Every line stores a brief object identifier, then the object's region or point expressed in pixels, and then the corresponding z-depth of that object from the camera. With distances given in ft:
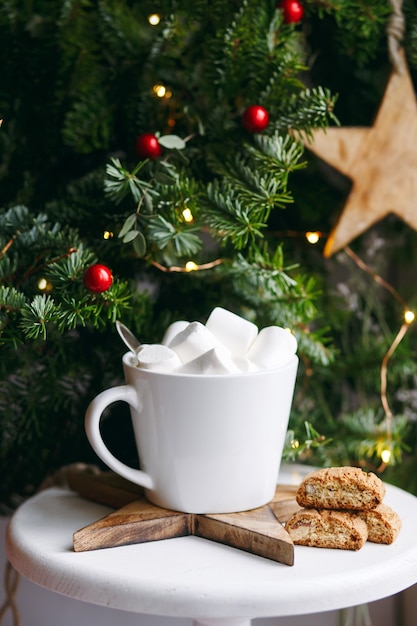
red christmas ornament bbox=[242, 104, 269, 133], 2.38
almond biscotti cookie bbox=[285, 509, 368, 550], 1.99
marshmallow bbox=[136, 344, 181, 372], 2.09
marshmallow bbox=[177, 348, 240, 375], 2.04
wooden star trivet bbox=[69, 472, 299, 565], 1.94
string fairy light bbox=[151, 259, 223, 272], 2.52
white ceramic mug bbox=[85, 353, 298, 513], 2.04
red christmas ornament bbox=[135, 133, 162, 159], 2.39
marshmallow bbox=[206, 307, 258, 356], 2.19
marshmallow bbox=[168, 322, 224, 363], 2.12
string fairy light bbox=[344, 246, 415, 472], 2.79
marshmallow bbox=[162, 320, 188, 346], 2.26
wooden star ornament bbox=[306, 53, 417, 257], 2.81
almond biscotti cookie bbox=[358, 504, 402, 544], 2.03
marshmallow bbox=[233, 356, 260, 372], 2.11
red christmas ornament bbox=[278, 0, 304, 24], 2.46
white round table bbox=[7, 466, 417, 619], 1.76
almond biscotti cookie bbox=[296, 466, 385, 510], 2.03
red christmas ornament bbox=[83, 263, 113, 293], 2.07
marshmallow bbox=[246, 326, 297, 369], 2.15
